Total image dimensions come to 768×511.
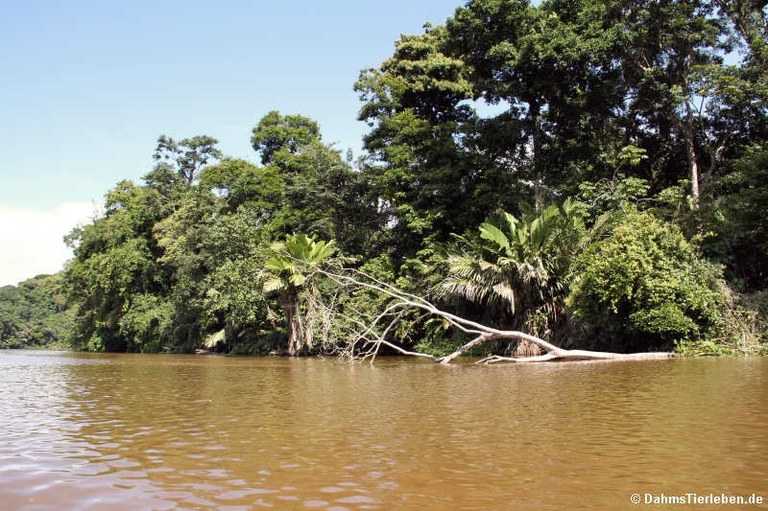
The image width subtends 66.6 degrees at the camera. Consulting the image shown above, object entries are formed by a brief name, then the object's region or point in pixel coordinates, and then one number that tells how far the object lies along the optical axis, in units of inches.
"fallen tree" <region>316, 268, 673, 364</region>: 568.1
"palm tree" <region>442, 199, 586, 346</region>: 703.7
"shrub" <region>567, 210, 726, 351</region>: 586.6
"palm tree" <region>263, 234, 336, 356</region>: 842.8
